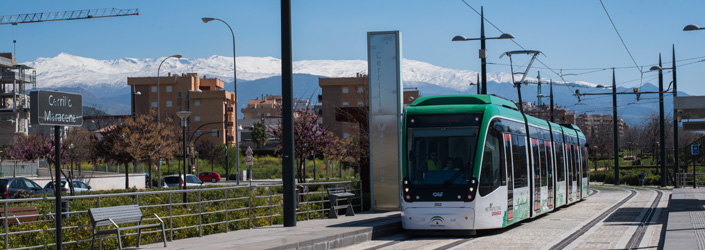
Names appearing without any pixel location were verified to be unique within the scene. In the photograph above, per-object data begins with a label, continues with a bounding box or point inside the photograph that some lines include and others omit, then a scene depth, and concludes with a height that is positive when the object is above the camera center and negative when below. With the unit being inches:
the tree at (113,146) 2062.0 +15.3
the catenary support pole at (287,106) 636.7 +32.8
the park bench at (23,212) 567.8 -40.6
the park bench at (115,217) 482.9 -38.7
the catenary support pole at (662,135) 2038.9 +20.6
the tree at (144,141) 2038.6 +24.8
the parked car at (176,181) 2187.5 -78.8
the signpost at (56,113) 374.3 +18.4
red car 2974.9 -92.3
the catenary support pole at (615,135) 2247.0 +25.7
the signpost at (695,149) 1870.9 -14.4
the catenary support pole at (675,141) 1994.3 +5.4
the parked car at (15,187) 1494.8 -61.3
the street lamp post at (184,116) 1480.1 +61.2
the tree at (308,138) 1459.2 +18.7
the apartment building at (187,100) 4682.6 +285.5
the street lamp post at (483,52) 1091.3 +122.5
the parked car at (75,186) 1624.8 -69.2
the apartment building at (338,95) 4611.2 +309.3
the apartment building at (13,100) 4057.6 +267.0
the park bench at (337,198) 791.7 -48.3
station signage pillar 871.1 +38.8
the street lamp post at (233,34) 1828.0 +276.9
